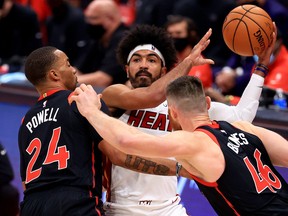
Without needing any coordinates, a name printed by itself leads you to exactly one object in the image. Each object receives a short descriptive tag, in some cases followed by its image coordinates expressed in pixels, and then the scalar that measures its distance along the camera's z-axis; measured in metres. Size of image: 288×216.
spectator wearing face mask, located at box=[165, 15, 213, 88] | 12.18
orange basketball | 8.63
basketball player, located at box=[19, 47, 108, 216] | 7.67
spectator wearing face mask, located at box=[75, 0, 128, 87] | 12.90
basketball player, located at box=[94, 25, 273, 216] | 8.40
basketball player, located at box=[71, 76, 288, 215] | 6.80
